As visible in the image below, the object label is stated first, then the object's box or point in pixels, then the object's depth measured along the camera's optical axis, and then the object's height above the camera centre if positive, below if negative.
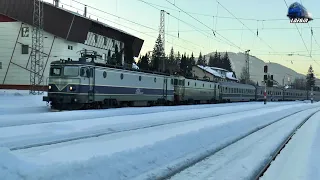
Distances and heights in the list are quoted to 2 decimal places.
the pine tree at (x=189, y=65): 126.16 +10.09
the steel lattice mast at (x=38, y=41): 53.35 +7.48
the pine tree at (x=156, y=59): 92.68 +8.96
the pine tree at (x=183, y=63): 131.52 +10.88
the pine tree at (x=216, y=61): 193.88 +17.11
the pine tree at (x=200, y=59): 185.91 +17.23
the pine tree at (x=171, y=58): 150.75 +15.21
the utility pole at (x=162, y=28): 60.69 +10.38
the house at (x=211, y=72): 122.38 +7.39
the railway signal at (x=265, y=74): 51.94 +2.93
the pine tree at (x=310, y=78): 185.62 +9.05
